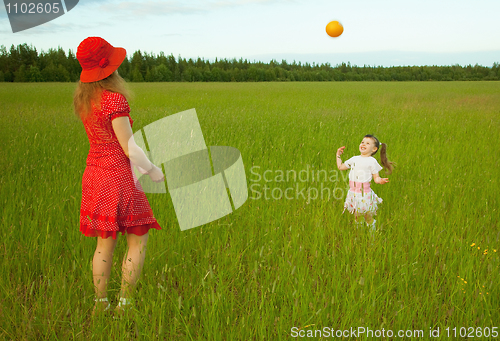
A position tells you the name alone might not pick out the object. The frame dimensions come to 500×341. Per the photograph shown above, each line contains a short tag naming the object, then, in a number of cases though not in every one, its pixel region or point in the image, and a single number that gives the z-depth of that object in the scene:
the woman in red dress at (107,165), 2.02
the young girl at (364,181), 3.20
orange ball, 6.81
